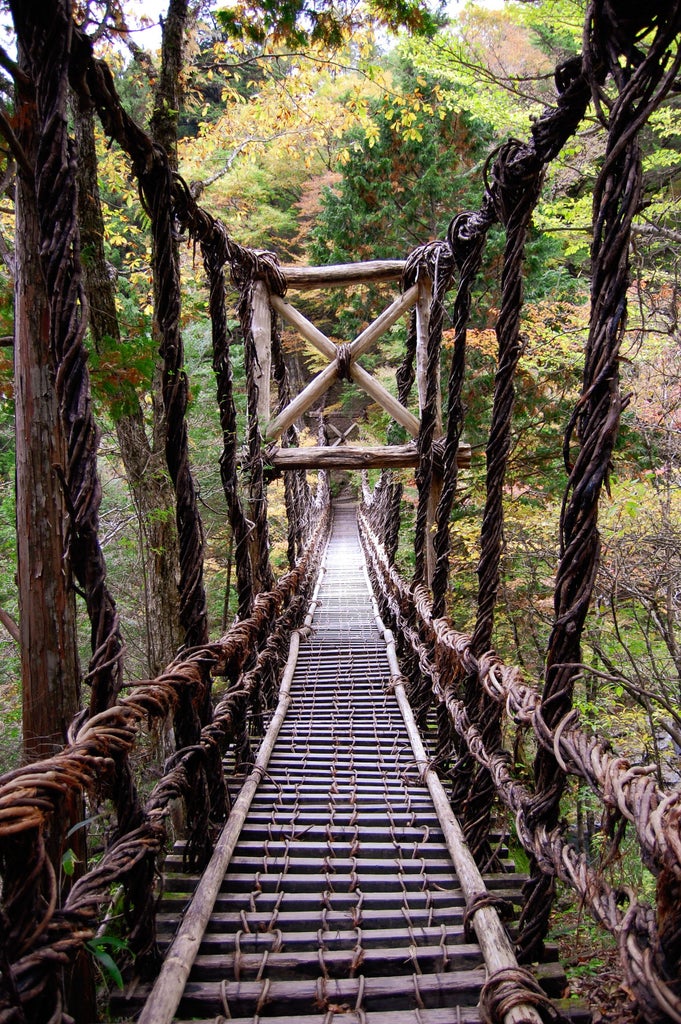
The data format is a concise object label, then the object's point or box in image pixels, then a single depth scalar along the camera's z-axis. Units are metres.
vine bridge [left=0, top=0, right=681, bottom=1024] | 1.00
